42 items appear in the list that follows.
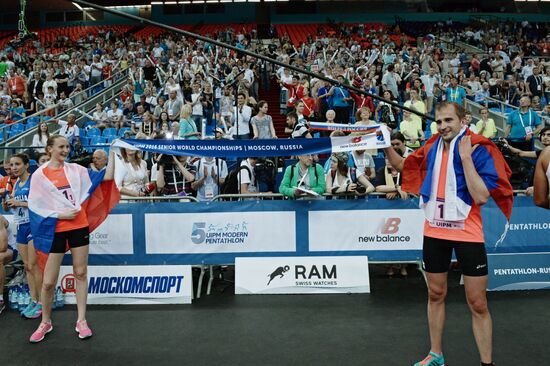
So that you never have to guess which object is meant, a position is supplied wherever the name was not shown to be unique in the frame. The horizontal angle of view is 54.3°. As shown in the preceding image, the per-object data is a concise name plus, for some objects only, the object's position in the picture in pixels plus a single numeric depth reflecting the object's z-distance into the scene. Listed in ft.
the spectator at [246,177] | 24.79
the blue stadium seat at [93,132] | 44.93
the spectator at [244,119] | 35.63
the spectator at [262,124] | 33.01
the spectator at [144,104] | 47.74
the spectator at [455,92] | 43.88
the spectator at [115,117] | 44.29
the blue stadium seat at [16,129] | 48.05
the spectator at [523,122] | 34.17
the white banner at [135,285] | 20.74
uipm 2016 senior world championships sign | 21.54
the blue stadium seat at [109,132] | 43.80
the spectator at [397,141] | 15.42
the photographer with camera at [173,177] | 24.11
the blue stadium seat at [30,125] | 48.58
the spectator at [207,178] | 24.88
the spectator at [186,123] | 33.47
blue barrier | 21.85
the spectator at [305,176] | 22.33
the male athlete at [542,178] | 11.89
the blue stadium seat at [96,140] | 42.68
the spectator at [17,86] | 55.98
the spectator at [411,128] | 34.35
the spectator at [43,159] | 20.67
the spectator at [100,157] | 19.85
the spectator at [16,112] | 52.19
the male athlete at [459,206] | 12.43
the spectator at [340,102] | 38.83
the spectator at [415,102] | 38.22
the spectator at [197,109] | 41.84
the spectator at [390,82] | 45.09
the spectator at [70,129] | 43.16
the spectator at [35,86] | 55.06
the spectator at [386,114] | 37.72
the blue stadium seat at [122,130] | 43.15
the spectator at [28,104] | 54.19
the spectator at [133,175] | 23.90
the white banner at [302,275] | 21.31
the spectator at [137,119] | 42.74
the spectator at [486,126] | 35.32
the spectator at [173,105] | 42.11
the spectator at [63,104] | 51.24
